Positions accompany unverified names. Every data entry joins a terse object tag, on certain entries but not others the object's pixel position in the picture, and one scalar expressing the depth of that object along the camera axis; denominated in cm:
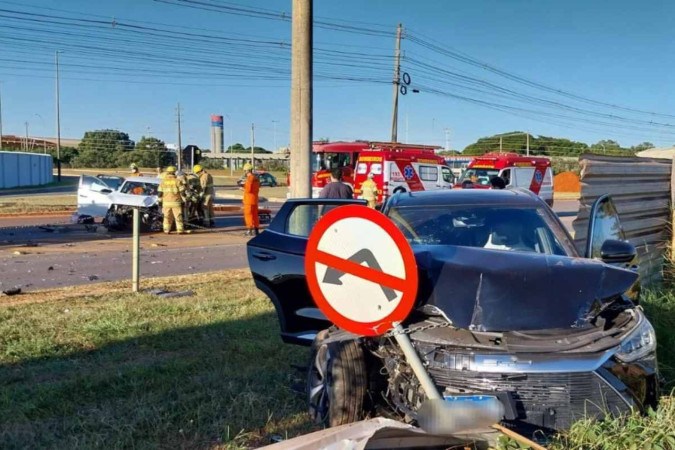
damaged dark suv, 284
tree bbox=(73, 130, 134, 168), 8812
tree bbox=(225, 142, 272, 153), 11281
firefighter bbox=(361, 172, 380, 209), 1811
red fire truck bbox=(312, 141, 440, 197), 2683
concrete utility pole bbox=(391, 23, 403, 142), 3325
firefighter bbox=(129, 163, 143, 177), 2085
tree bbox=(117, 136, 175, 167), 8575
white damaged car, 1683
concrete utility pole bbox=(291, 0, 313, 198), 894
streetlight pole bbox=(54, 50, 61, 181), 4988
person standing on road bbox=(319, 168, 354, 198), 1165
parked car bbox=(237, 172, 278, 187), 4922
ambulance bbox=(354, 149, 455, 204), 2428
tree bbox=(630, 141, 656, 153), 7432
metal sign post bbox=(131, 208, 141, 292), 812
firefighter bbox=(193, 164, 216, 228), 1759
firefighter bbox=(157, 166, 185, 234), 1593
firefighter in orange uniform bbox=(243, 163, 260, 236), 1541
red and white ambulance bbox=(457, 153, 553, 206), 2622
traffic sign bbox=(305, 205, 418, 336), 287
